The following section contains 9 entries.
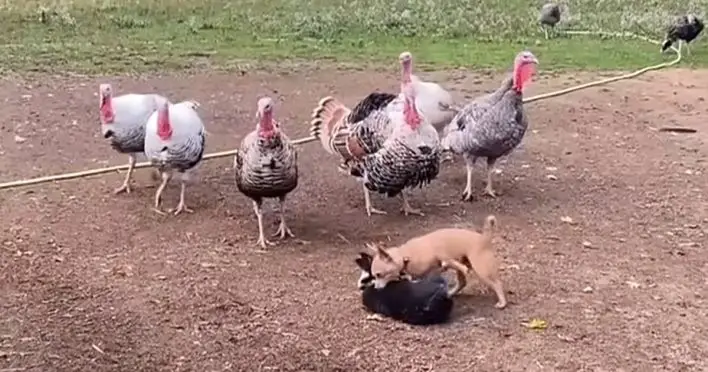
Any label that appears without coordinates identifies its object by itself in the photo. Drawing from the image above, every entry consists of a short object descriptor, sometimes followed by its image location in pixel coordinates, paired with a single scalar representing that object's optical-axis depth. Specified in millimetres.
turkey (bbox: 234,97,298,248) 5352
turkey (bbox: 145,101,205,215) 5906
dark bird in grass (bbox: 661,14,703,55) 11500
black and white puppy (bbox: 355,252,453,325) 4391
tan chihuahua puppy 4527
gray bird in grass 13047
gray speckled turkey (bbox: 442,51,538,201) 6102
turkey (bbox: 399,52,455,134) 6668
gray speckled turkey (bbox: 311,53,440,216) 5676
